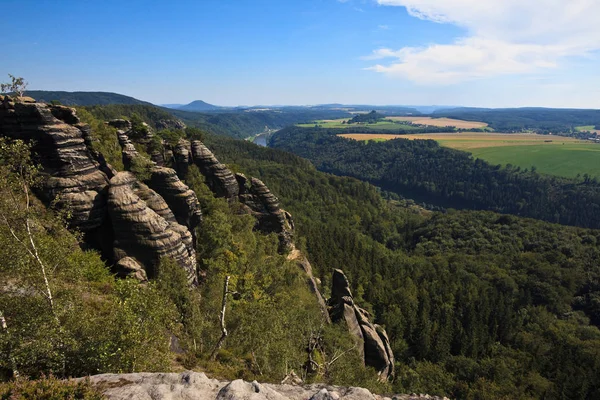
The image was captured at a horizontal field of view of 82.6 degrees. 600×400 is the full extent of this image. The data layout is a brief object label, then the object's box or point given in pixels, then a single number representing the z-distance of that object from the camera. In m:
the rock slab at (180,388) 13.81
